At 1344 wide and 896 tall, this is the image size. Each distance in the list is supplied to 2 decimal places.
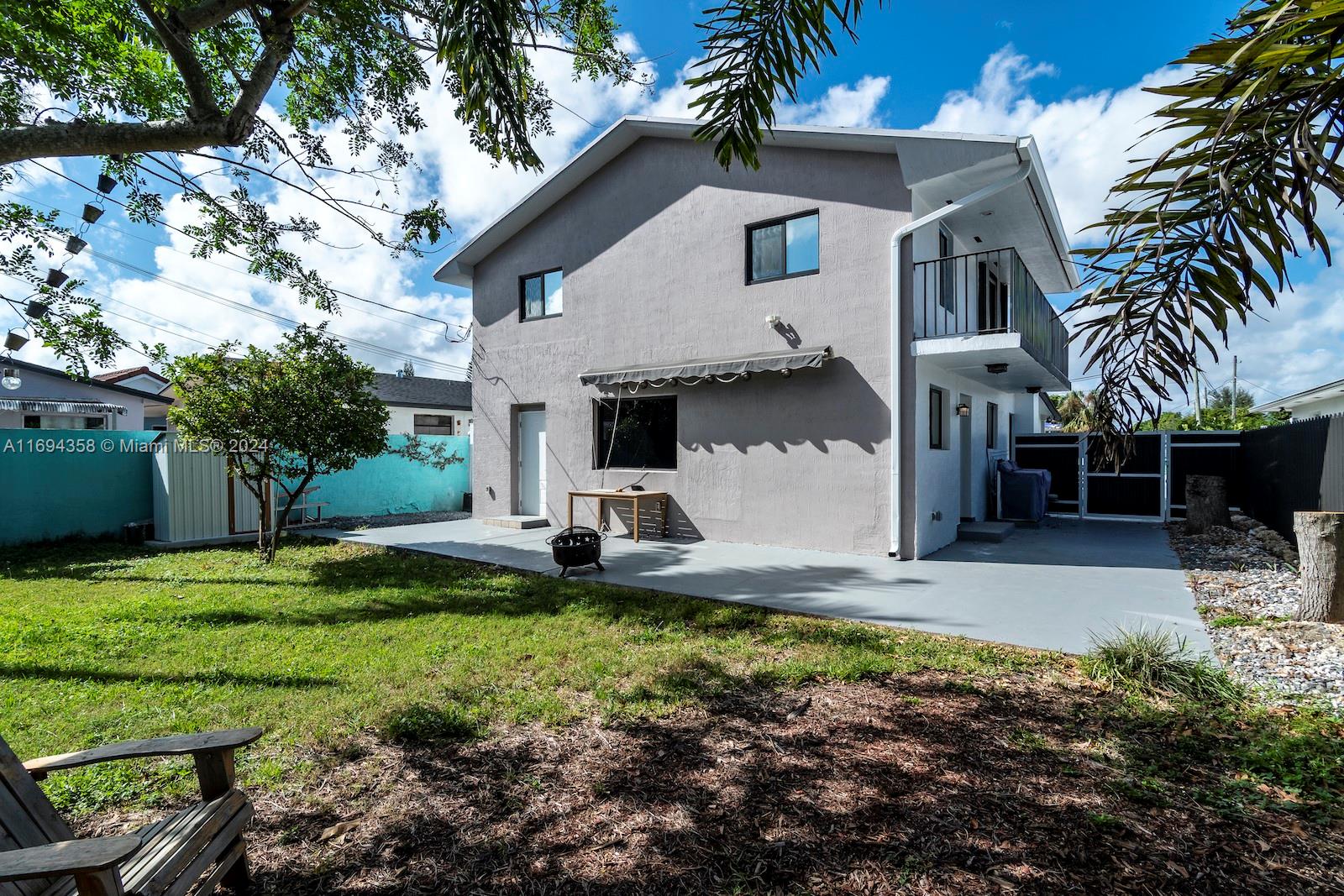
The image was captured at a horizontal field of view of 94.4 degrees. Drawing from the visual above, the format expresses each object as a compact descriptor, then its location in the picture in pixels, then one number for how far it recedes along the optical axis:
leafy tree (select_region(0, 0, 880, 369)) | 3.38
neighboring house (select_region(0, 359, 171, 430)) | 16.31
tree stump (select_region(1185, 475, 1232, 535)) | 10.82
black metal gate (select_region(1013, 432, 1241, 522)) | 12.63
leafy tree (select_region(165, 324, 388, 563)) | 8.52
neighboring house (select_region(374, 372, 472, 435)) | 22.67
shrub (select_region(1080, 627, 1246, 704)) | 3.98
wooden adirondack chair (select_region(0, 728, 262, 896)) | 1.53
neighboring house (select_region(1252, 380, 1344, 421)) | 17.08
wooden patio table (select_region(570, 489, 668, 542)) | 10.37
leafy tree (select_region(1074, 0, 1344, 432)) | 1.36
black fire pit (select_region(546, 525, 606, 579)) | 7.73
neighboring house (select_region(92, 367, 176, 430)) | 21.67
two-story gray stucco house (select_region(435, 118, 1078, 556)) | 8.59
